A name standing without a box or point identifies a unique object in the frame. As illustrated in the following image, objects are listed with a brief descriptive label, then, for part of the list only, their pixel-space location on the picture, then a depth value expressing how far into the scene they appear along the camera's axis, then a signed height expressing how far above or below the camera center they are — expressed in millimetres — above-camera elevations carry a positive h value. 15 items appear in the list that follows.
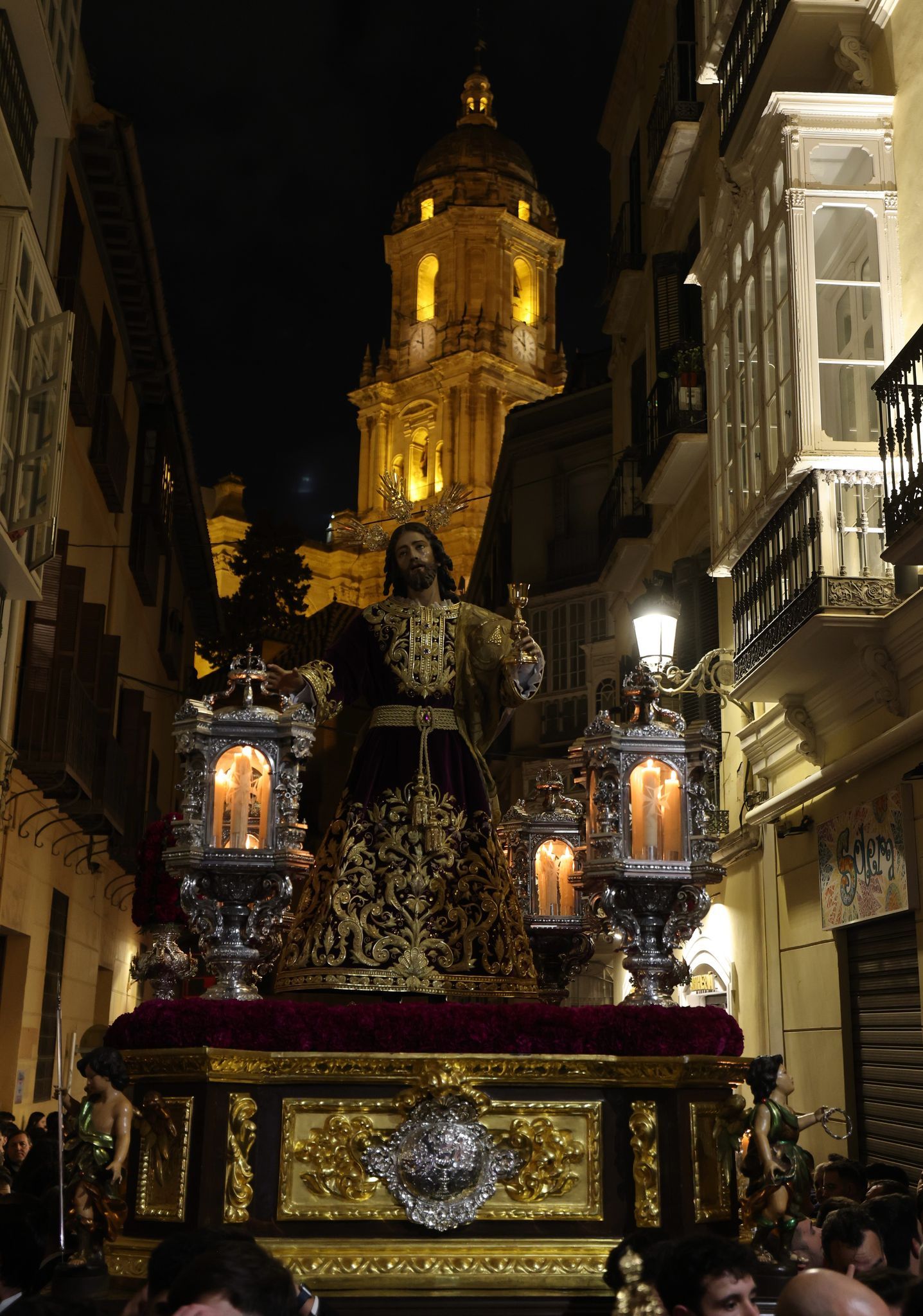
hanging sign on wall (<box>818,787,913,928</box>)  9211 +1363
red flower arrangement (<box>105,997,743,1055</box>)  4930 +137
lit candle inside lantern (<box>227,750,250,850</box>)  5590 +957
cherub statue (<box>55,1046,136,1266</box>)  4793 -293
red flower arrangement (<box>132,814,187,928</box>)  8609 +982
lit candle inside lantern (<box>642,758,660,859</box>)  5680 +980
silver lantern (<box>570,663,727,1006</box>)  5496 +896
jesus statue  5785 +1024
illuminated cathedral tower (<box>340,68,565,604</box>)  48656 +24344
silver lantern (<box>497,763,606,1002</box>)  7121 +958
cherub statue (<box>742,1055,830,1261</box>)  4871 -290
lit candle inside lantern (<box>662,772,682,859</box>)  5688 +942
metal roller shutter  9188 +252
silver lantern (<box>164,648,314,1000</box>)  5367 +856
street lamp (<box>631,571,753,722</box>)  9844 +2796
